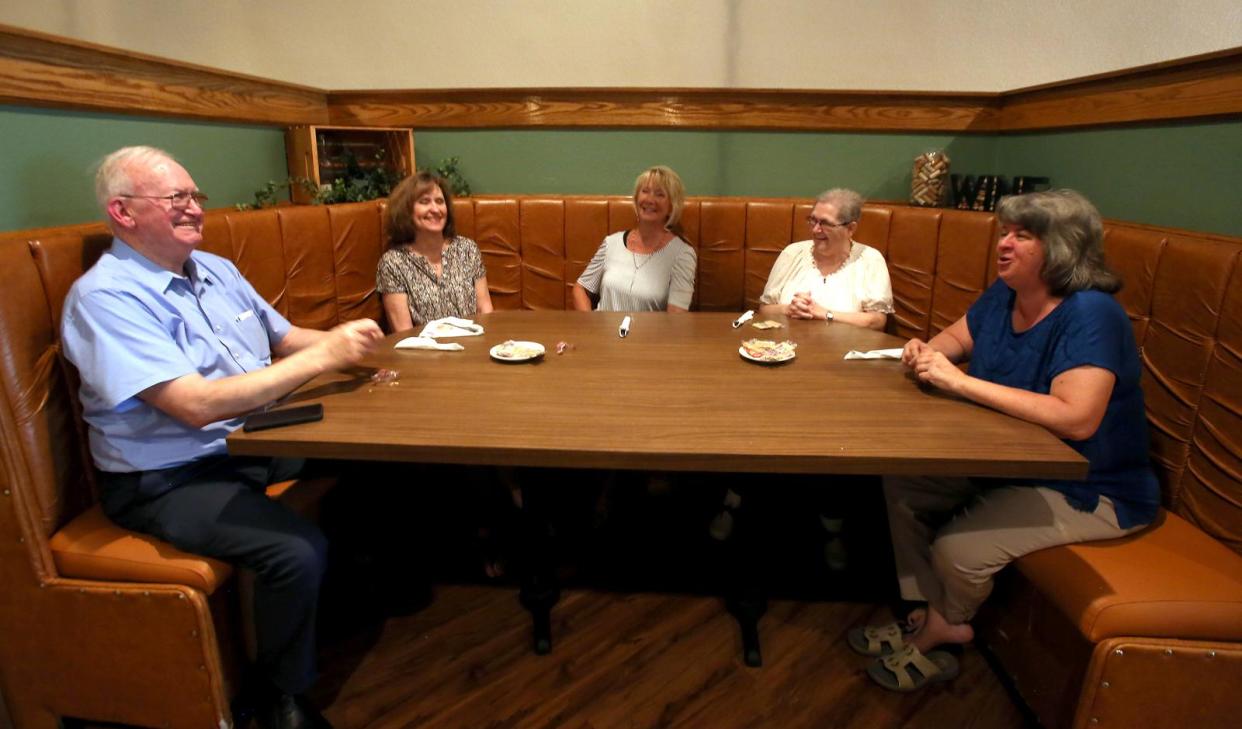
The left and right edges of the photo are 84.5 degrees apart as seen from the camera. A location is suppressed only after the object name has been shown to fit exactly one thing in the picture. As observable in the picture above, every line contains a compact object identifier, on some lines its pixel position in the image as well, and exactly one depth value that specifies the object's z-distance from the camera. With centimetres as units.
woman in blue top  143
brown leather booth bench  133
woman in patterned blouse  252
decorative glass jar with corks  306
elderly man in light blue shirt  141
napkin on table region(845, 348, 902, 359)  176
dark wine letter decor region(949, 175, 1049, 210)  270
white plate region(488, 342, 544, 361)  172
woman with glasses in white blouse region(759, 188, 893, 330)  234
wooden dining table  122
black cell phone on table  132
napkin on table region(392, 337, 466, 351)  185
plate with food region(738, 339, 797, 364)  172
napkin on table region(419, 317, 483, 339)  200
